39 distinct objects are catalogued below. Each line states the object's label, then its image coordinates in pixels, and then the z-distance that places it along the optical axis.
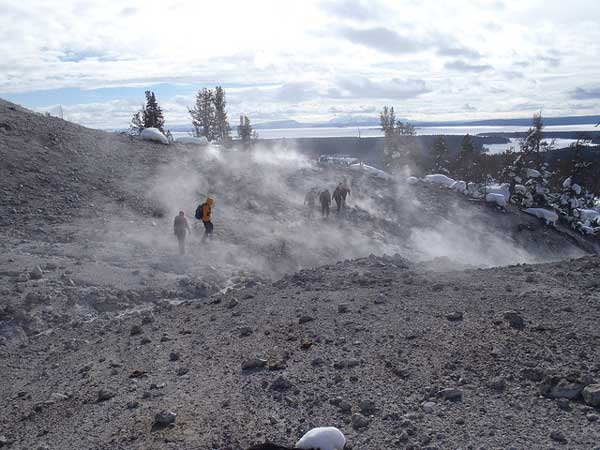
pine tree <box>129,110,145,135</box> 56.24
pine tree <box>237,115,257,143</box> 76.21
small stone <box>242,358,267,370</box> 6.41
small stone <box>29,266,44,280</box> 10.79
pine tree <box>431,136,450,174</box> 57.88
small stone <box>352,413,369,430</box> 4.96
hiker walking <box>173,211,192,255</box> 13.98
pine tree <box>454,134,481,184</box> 37.01
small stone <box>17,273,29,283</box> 10.55
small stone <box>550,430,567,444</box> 4.44
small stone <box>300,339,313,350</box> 6.91
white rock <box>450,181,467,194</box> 33.09
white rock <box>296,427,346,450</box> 4.40
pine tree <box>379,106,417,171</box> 61.62
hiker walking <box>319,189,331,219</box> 20.61
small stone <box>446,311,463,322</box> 7.37
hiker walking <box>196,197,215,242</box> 15.25
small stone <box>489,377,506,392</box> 5.36
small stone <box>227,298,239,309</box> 9.18
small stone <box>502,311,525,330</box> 6.88
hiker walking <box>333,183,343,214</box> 21.91
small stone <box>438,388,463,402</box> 5.26
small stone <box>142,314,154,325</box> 8.82
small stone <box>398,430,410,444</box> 4.66
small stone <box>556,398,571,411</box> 4.89
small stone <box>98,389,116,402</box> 6.08
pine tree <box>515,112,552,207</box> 36.98
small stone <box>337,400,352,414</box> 5.26
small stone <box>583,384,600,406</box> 4.82
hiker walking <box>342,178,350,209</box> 22.28
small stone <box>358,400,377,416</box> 5.18
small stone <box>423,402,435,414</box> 5.09
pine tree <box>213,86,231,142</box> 65.69
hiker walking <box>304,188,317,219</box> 21.38
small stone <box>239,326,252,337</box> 7.64
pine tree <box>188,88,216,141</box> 65.50
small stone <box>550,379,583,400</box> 5.03
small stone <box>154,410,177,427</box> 5.24
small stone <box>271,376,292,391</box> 5.82
